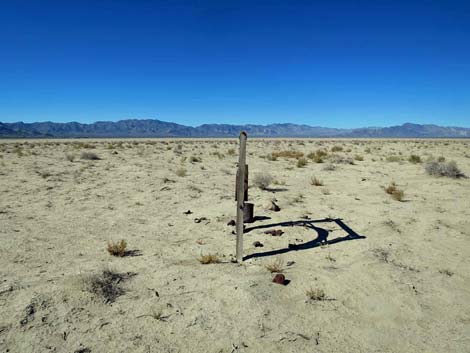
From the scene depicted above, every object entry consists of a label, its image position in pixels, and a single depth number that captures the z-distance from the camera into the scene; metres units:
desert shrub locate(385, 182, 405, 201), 9.88
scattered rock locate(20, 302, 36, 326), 3.73
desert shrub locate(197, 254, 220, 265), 5.51
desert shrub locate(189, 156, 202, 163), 21.54
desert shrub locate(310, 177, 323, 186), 12.51
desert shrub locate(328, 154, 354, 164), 20.03
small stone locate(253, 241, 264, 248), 6.26
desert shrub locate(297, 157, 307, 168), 18.39
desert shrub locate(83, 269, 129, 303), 4.32
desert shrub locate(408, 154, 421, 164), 19.99
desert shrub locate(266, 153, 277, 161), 22.41
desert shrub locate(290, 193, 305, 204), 9.82
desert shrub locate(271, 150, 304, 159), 24.61
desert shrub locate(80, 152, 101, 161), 21.00
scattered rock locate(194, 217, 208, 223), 7.88
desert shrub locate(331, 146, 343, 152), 32.69
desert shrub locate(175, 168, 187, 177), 14.53
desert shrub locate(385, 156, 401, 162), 21.39
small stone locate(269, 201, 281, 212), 8.77
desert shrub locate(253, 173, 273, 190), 11.93
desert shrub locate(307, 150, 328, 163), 20.40
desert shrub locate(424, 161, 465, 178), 13.34
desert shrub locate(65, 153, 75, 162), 19.93
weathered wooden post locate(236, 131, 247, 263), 5.13
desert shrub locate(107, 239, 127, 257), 5.78
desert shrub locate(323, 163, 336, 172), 16.69
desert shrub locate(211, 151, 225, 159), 24.97
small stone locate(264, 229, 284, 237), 6.87
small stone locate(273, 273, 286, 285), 4.78
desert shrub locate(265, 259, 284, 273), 5.18
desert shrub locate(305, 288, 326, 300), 4.43
